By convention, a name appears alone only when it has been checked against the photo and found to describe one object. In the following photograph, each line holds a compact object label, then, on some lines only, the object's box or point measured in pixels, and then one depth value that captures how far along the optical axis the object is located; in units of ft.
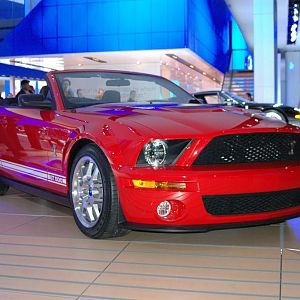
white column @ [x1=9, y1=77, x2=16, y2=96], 99.09
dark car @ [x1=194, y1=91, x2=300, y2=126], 43.16
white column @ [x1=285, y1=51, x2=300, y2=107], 132.05
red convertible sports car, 11.71
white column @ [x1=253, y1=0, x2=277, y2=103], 63.16
